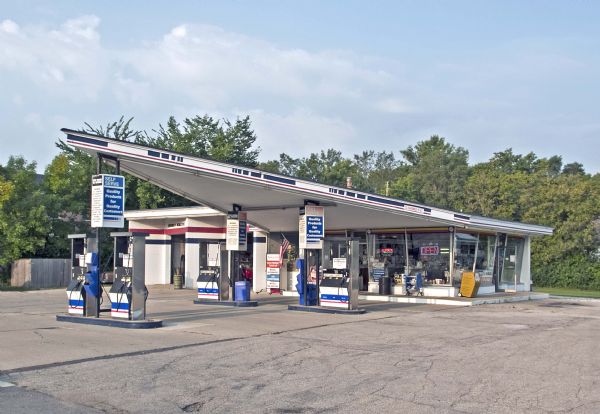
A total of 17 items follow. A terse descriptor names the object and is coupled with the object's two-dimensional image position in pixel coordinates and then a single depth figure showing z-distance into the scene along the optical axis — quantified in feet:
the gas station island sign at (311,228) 66.08
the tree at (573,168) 277.85
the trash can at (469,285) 86.12
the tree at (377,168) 271.28
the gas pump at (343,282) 63.16
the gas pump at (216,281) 73.61
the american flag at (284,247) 97.43
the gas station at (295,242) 55.77
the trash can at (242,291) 72.13
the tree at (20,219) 109.40
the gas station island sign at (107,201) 51.93
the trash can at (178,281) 108.58
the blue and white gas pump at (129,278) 51.55
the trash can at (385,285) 89.15
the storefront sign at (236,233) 72.79
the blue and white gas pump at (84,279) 54.75
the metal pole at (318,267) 66.90
